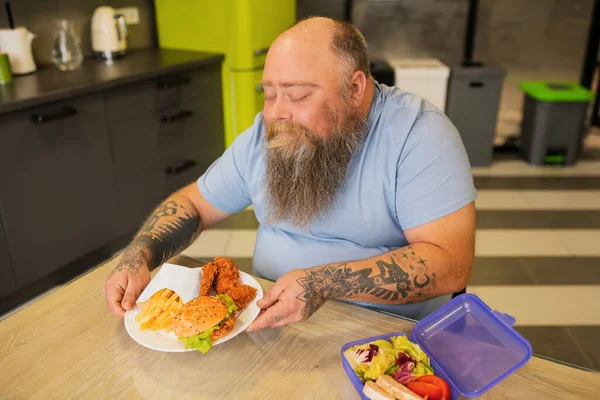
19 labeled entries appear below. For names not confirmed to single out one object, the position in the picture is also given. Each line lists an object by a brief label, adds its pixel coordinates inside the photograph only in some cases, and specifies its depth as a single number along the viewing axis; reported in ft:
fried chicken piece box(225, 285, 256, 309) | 3.37
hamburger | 3.00
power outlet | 10.16
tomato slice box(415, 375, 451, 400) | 2.52
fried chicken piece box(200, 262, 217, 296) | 3.45
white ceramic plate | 3.04
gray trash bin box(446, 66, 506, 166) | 11.53
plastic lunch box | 2.66
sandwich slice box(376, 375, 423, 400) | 2.43
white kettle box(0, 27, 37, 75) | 7.86
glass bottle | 8.53
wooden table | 2.85
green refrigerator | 9.88
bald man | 3.57
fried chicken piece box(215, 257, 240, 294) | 3.51
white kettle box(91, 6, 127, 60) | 9.32
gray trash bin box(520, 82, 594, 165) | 11.51
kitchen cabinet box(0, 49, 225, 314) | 6.86
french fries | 3.17
